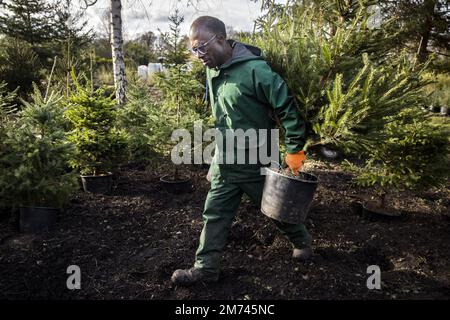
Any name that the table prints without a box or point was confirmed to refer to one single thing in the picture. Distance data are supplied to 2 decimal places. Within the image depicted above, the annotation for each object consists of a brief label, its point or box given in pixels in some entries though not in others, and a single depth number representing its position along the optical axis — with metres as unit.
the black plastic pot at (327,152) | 3.33
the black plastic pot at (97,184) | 5.14
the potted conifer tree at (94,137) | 5.07
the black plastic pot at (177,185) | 5.21
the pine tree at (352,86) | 2.86
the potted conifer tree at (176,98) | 5.07
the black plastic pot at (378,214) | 4.30
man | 2.76
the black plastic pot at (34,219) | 3.83
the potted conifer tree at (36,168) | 3.73
